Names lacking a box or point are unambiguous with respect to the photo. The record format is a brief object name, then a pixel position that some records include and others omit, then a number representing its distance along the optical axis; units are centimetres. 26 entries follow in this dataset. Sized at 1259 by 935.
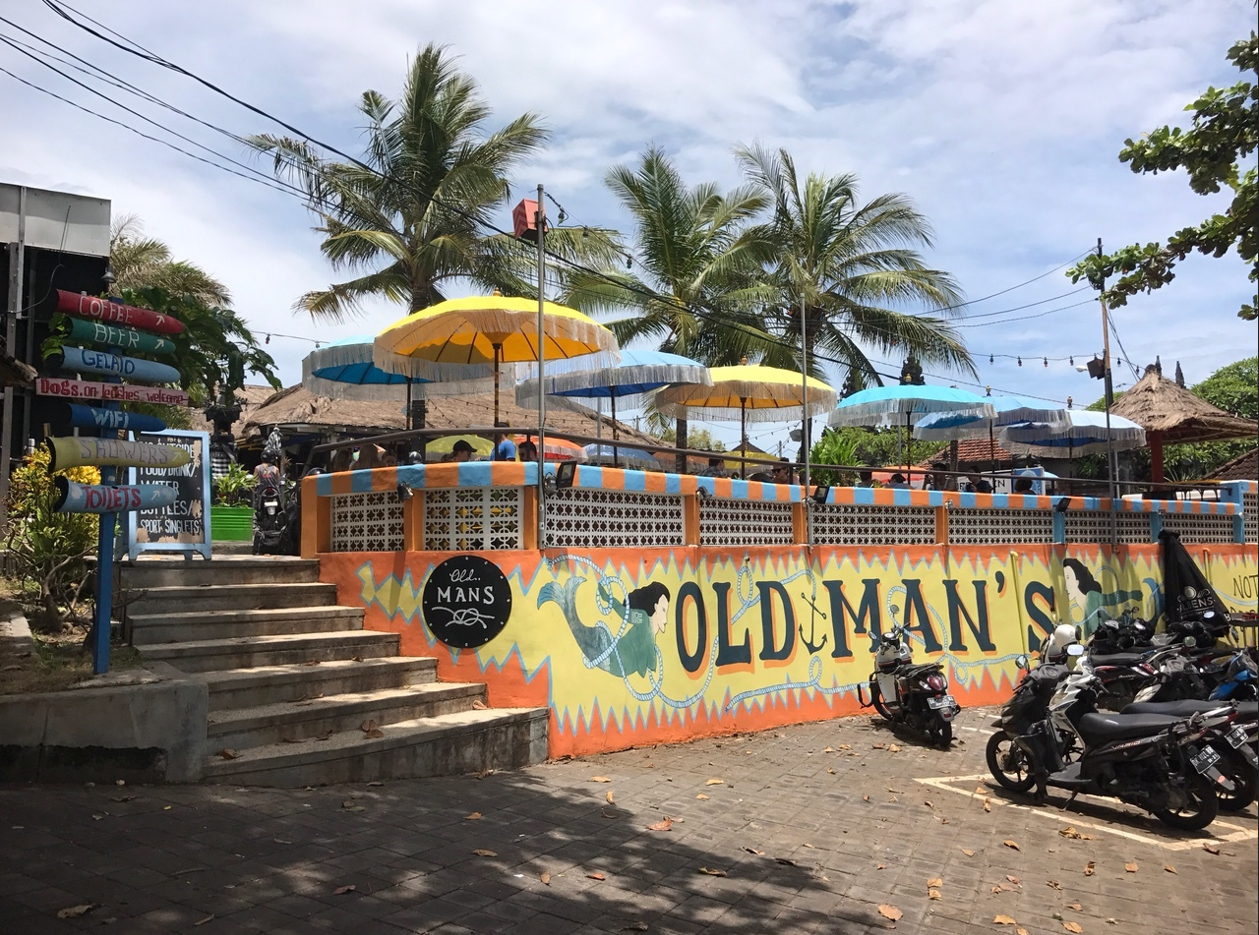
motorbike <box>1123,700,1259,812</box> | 592
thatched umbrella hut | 1953
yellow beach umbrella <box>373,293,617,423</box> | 816
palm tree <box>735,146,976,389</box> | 2017
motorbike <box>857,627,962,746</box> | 873
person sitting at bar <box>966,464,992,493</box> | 1706
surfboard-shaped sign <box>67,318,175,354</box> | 547
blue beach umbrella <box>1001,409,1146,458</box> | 1706
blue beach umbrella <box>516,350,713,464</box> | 1176
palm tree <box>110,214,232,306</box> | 1902
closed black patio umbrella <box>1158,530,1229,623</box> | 1476
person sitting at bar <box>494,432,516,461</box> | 791
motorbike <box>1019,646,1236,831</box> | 604
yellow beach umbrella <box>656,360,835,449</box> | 1235
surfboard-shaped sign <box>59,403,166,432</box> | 562
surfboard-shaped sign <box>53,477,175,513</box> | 525
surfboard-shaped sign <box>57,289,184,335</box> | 546
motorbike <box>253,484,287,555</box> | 913
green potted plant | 1088
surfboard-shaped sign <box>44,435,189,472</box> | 522
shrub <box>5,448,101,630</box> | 677
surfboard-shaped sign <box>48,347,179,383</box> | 550
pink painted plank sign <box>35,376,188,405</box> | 544
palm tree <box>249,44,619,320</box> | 1752
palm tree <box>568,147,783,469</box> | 1972
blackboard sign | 766
